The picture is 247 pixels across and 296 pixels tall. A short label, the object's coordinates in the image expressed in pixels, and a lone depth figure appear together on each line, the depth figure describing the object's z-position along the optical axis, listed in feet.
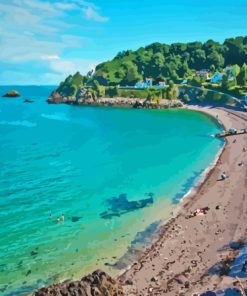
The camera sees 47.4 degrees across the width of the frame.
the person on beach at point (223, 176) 133.32
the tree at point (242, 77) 358.42
